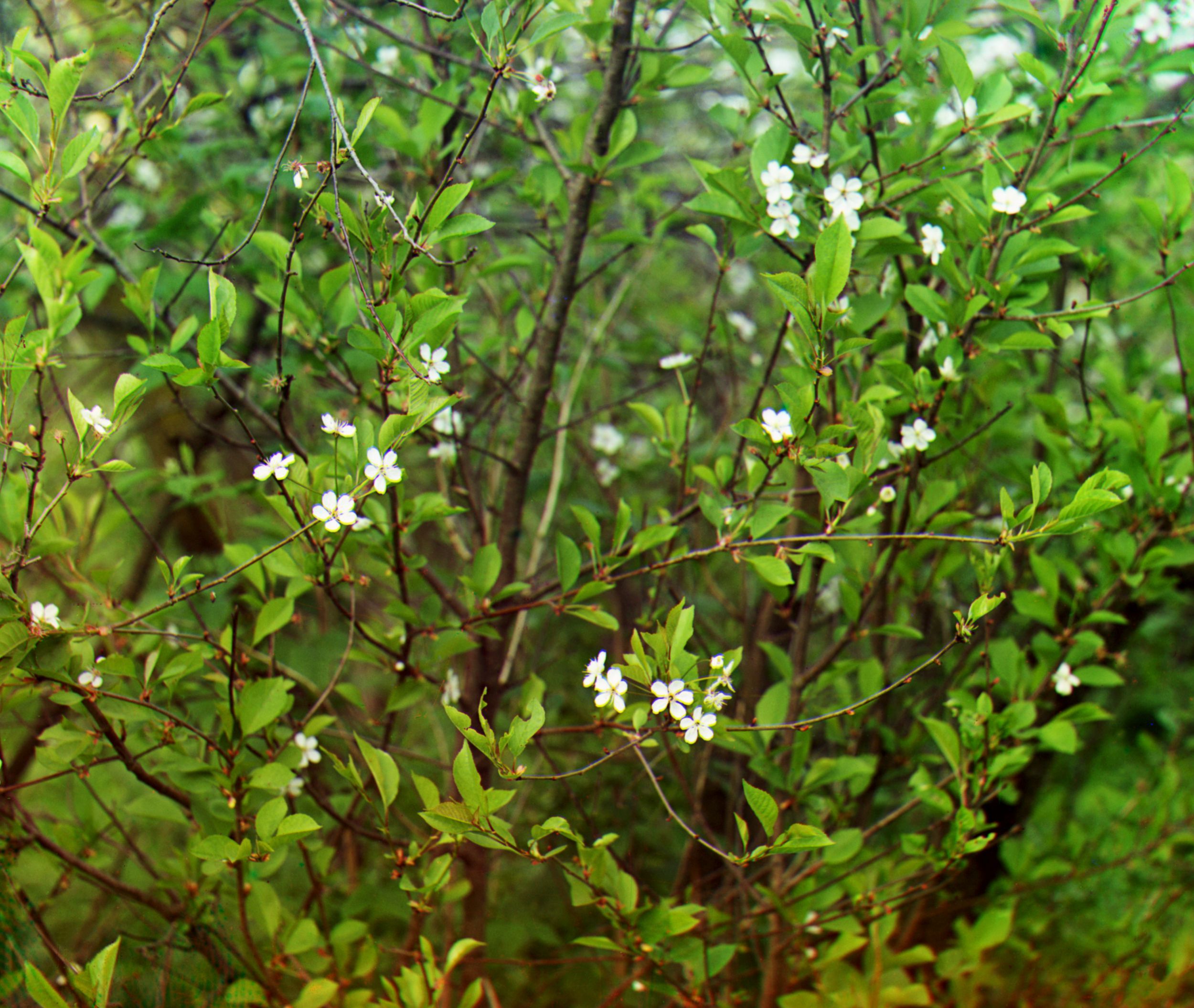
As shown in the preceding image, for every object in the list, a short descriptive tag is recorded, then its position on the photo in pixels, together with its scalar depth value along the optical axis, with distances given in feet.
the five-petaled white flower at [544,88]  4.08
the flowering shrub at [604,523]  4.12
